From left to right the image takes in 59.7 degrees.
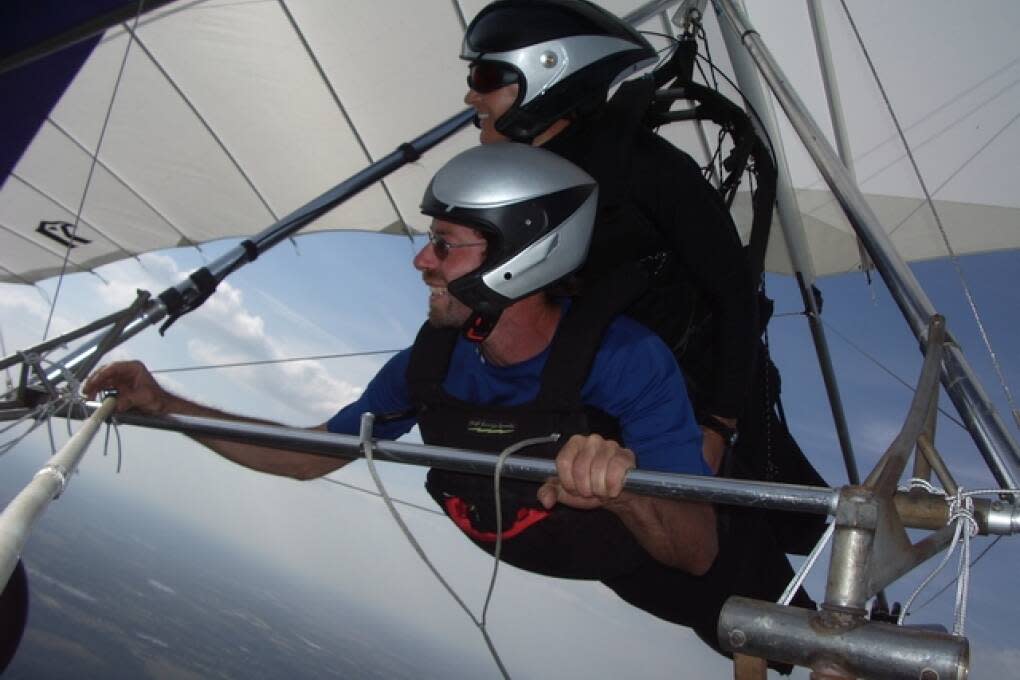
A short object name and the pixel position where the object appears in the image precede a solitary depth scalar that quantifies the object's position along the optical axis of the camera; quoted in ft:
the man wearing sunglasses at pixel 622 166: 7.56
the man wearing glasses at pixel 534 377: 5.97
